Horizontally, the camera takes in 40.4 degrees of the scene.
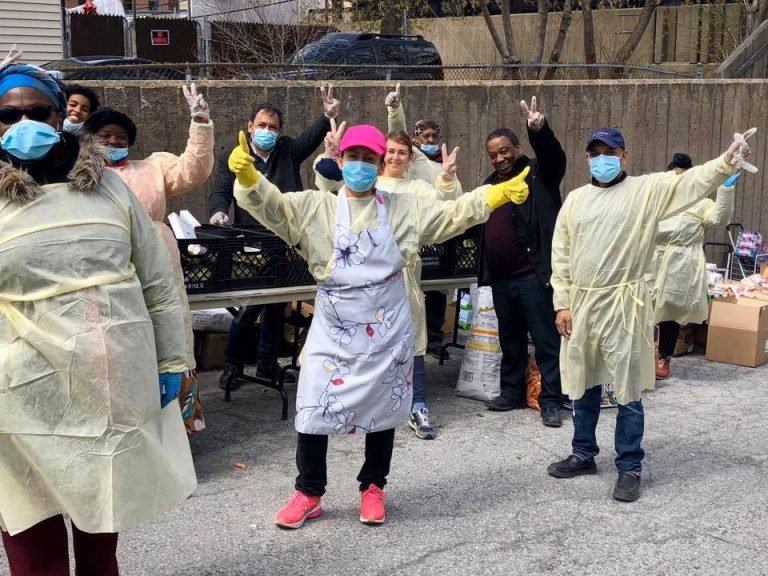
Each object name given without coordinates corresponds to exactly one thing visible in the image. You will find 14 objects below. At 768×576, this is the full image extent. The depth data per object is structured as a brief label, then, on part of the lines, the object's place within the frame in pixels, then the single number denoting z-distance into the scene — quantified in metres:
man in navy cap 5.32
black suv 15.96
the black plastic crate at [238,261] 5.98
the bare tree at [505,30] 18.07
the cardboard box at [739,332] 8.39
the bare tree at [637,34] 18.22
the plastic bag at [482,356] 7.19
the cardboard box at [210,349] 7.75
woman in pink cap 4.61
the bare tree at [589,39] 17.80
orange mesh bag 7.01
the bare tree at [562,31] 17.87
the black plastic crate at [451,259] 7.22
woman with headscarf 3.11
